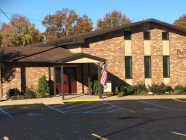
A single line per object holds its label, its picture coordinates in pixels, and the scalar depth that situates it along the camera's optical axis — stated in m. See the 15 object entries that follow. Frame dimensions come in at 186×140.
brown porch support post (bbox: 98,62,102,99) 20.58
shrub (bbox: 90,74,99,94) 22.69
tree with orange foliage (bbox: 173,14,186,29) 62.29
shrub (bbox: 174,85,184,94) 24.33
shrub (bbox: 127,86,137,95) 23.46
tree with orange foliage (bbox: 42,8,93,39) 59.24
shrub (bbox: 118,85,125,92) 23.52
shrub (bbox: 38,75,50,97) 21.80
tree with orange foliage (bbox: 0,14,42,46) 52.81
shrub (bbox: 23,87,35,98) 21.28
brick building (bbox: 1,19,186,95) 21.95
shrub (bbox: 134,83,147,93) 24.10
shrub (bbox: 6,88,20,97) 20.80
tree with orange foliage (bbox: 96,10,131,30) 66.38
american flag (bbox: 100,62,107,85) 20.82
